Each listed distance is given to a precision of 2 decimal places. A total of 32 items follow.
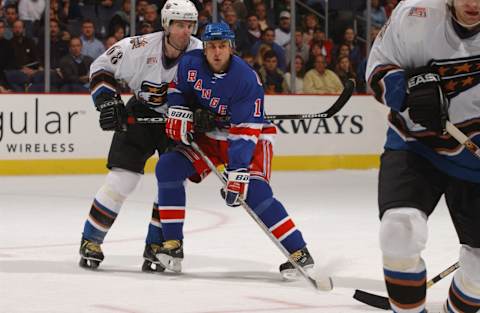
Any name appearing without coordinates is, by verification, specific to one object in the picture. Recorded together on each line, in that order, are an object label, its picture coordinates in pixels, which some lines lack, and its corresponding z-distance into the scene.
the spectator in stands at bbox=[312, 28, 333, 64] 20.39
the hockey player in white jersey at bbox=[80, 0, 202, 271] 9.23
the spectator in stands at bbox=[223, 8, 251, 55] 19.41
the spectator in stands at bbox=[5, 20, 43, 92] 17.94
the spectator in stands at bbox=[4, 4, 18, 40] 17.99
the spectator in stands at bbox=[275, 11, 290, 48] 20.05
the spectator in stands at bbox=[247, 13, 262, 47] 19.86
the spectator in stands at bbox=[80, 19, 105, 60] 18.48
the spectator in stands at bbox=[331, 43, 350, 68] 20.48
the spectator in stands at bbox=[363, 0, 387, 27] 20.81
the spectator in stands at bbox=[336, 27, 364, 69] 20.62
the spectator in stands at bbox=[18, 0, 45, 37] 18.14
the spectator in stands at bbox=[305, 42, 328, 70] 20.12
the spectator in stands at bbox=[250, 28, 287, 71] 19.83
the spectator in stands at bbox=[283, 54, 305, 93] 19.73
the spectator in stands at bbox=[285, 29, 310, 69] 20.08
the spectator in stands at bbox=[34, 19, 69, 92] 18.14
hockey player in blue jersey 8.51
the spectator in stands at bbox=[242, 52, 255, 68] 19.62
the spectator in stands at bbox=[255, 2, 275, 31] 20.02
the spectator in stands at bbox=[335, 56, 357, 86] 20.31
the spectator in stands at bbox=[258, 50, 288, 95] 19.69
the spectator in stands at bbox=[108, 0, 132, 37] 18.81
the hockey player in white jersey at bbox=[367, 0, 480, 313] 5.46
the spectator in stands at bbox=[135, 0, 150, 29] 18.87
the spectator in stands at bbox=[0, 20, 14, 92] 17.84
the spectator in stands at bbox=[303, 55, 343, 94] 19.70
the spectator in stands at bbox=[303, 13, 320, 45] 20.28
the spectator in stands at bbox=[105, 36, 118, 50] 18.58
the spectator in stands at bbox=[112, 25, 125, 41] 18.72
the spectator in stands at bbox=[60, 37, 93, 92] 18.20
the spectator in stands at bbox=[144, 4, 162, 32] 18.80
